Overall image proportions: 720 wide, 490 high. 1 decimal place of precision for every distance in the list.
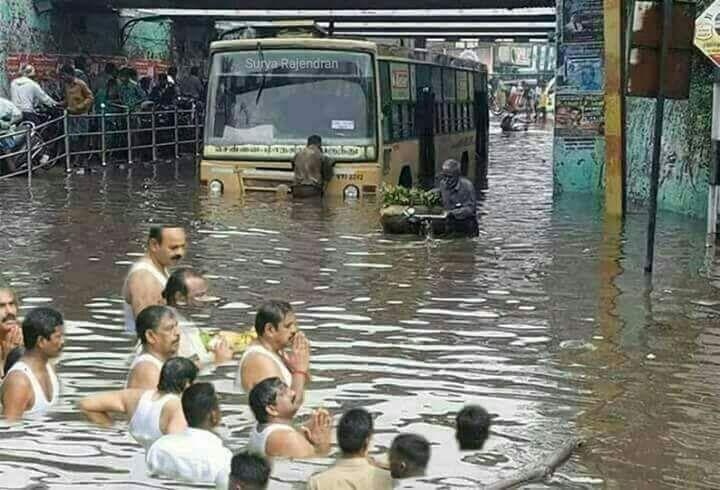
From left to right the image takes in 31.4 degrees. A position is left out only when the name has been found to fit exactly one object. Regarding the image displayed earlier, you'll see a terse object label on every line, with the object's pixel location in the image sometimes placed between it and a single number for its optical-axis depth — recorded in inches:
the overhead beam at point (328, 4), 1032.2
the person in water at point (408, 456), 221.8
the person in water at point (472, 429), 263.2
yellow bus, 731.4
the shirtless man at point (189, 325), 290.8
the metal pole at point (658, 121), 454.6
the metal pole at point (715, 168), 543.8
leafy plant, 582.6
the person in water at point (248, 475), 193.5
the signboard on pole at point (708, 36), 496.7
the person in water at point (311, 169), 713.6
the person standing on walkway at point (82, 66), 1053.8
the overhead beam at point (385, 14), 1160.8
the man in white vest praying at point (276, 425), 217.9
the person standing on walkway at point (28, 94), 876.0
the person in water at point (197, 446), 214.8
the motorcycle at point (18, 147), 807.7
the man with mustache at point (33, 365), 251.6
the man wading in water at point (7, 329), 279.1
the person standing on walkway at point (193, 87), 1217.5
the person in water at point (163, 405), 229.3
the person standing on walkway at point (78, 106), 917.8
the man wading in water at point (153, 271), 296.8
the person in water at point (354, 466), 187.9
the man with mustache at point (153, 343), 251.6
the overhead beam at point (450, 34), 1437.0
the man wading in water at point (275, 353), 257.8
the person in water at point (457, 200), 566.6
